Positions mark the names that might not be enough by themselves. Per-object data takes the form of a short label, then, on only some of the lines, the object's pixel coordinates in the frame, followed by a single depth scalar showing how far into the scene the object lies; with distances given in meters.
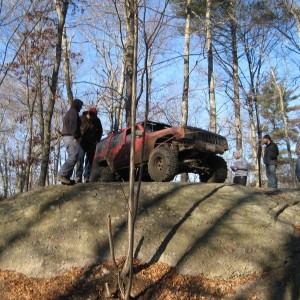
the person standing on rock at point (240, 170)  11.05
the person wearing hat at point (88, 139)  8.12
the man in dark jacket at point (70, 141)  7.11
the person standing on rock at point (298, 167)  9.73
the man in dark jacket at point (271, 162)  10.70
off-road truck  8.66
